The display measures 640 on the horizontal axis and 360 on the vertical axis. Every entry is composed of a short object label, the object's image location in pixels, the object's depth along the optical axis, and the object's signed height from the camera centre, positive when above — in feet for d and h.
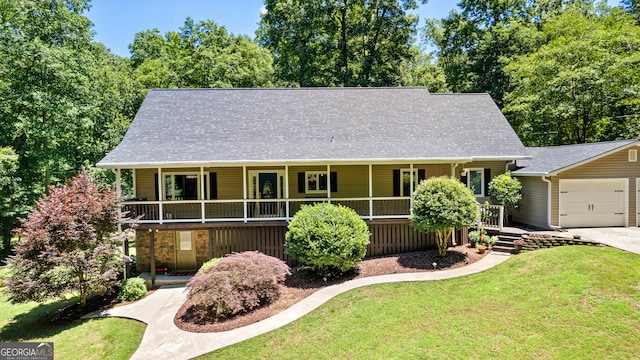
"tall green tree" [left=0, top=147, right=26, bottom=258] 59.62 -3.87
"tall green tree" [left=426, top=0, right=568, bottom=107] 87.40 +38.56
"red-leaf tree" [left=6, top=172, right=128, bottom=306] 32.42 -7.55
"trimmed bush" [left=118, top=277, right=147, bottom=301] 37.76 -13.68
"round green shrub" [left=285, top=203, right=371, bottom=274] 34.65 -7.28
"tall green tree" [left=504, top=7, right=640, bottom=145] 62.49 +18.02
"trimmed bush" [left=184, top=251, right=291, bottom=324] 30.37 -11.27
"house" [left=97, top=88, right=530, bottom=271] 42.78 +2.12
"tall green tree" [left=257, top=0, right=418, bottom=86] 94.17 +41.13
